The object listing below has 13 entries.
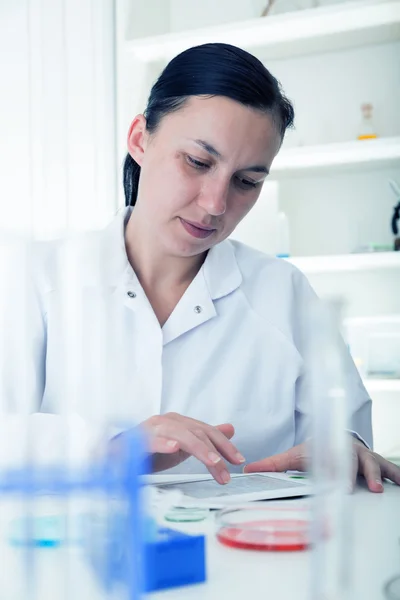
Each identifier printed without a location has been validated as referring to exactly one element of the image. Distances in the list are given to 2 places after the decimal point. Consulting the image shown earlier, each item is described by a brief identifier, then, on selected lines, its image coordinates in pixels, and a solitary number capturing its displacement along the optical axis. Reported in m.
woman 0.99
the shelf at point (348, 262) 2.17
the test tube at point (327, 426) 0.28
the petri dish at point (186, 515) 0.57
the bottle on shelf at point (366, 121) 2.29
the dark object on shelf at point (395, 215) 2.23
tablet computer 0.65
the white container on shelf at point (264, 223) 2.28
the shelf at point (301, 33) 2.21
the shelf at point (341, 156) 2.19
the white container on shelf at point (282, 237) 2.30
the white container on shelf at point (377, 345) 2.21
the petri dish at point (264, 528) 0.49
